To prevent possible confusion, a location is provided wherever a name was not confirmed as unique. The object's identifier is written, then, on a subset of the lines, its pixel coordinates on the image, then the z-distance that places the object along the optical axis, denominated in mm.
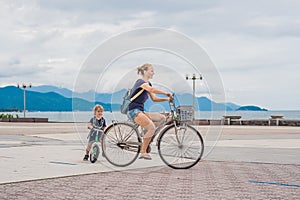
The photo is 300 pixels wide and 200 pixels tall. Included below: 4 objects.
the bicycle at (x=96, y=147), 9969
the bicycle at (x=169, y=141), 9281
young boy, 10070
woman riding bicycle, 9172
